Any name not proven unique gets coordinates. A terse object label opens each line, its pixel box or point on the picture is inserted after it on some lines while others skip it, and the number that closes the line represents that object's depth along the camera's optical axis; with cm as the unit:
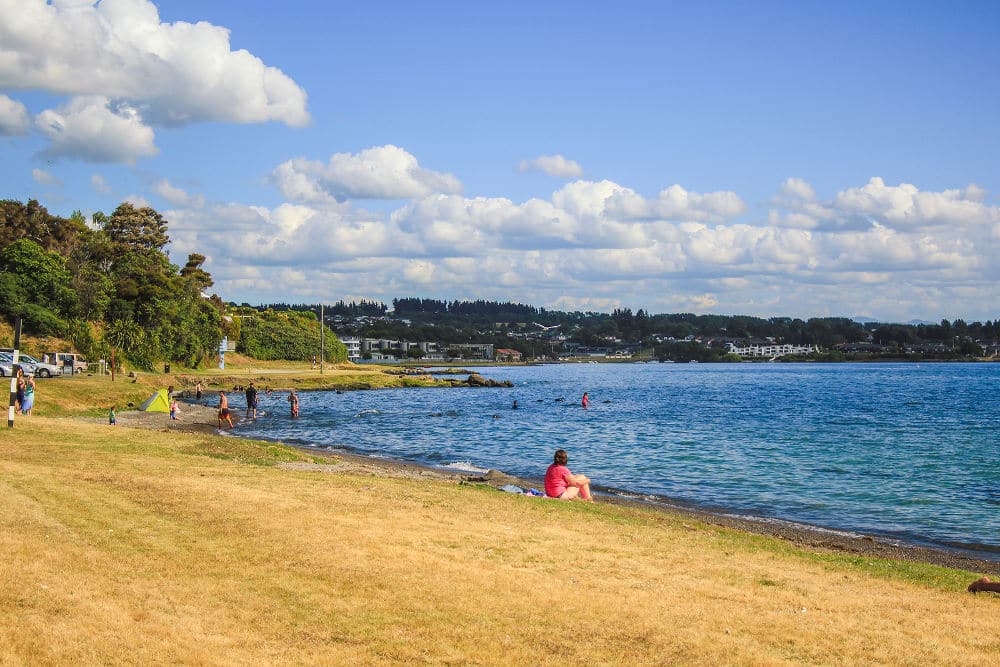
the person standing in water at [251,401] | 4869
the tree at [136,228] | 9944
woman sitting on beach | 1947
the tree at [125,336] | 7331
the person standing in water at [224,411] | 4189
